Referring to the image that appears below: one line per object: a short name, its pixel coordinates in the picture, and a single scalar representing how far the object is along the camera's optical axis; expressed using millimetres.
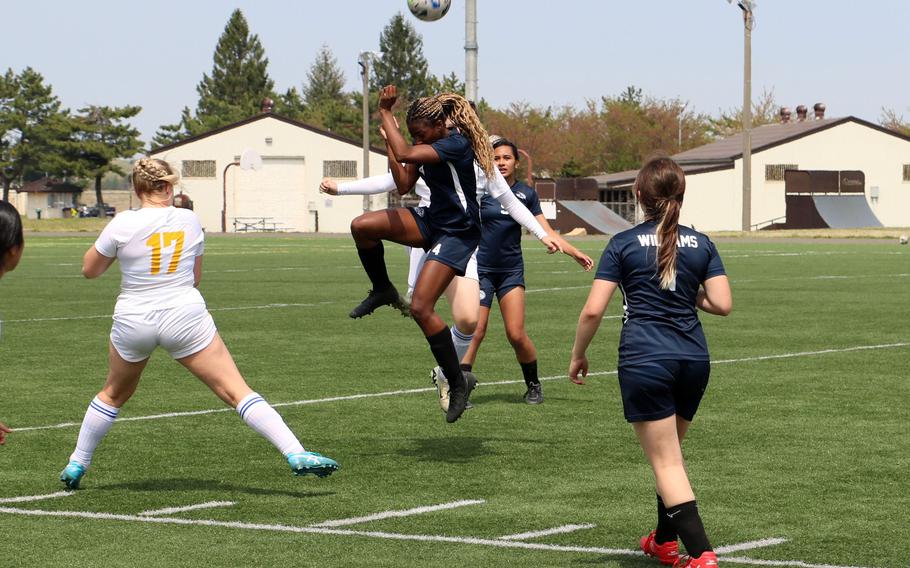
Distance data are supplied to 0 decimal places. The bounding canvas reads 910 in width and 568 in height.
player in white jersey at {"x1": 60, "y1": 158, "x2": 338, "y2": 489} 7906
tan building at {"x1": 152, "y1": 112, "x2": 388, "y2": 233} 91312
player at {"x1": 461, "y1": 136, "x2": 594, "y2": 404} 12203
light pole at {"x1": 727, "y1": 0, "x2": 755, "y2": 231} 62438
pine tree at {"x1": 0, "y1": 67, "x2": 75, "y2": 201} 104312
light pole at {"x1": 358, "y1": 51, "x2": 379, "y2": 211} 72750
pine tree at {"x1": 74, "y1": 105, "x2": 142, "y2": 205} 104500
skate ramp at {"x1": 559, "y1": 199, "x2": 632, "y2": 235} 72812
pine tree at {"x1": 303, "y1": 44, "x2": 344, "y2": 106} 167250
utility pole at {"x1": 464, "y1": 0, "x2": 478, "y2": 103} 24250
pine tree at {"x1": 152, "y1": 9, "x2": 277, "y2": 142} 140250
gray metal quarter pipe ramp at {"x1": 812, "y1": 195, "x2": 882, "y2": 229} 79850
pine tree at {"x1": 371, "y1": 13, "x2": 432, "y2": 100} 139125
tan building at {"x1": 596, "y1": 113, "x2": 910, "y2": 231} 81625
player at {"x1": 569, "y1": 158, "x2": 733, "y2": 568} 6250
